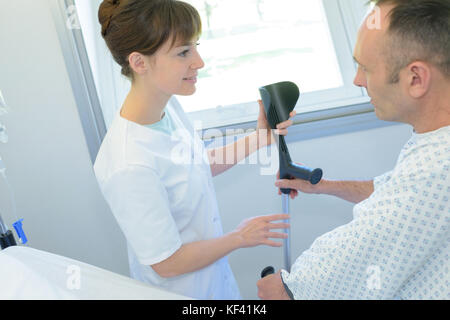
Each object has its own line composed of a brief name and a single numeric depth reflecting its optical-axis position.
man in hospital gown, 0.73
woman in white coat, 0.86
